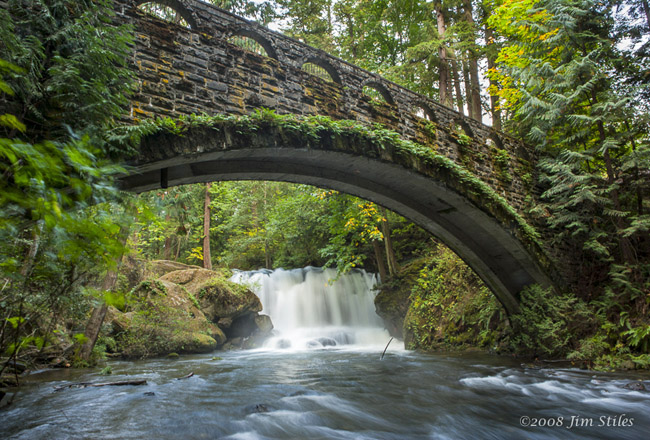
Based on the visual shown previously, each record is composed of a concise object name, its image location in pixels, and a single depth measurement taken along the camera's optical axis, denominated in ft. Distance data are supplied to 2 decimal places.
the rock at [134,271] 36.62
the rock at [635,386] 15.39
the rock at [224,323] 40.91
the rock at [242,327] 42.63
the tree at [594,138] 23.73
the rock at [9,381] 14.50
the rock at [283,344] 41.70
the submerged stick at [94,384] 15.74
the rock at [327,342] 42.37
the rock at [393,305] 40.09
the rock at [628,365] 19.84
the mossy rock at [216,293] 40.04
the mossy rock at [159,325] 29.94
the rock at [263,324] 44.50
